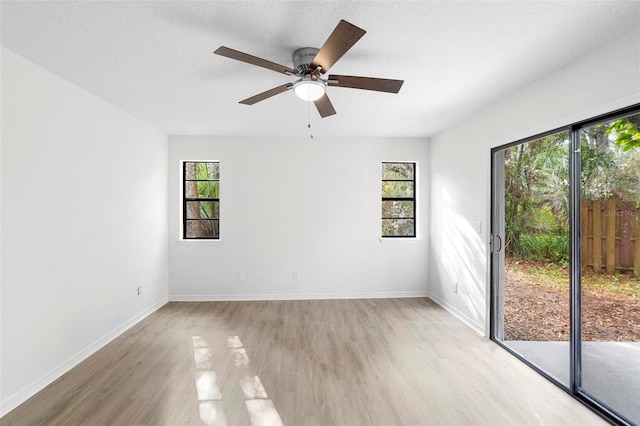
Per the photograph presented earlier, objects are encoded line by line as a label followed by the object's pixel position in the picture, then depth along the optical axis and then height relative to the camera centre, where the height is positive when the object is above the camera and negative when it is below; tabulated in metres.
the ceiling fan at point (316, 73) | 1.76 +0.90
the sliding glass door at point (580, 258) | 2.05 -0.33
